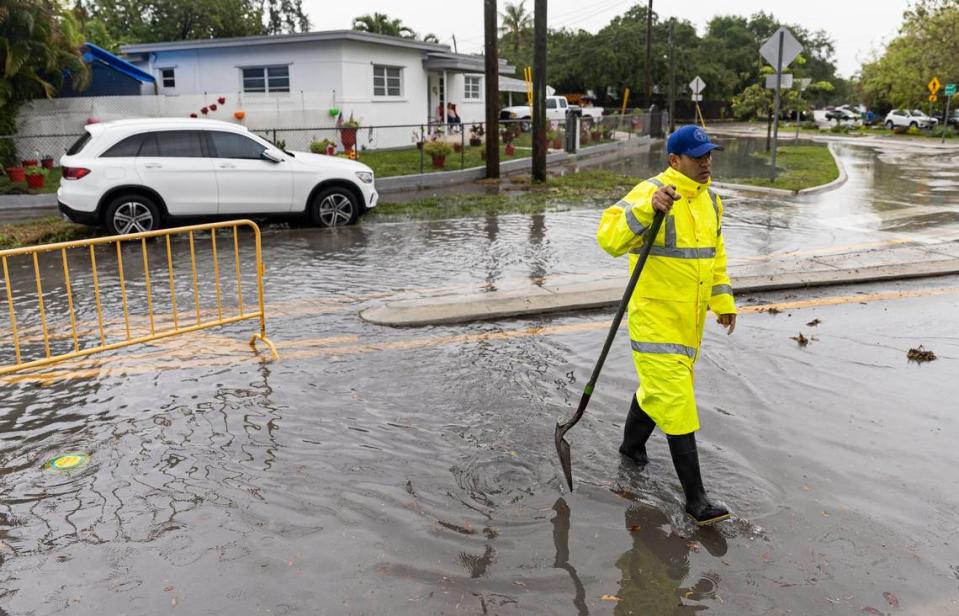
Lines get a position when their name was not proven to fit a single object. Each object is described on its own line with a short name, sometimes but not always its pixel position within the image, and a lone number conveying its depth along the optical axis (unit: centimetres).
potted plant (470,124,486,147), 2764
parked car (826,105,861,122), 6966
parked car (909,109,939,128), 5250
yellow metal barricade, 550
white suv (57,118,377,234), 1118
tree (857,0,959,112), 4516
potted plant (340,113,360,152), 2258
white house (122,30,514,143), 2455
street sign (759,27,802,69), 1697
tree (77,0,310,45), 4528
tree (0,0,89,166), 1804
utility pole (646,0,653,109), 4788
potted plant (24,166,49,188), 1664
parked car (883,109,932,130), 5281
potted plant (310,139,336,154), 2036
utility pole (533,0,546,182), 1906
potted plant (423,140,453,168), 2042
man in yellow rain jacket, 389
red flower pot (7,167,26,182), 1708
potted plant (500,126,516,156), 2538
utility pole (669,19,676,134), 4800
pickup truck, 4000
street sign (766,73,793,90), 1962
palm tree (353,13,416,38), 4228
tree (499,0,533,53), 7200
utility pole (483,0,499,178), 1883
